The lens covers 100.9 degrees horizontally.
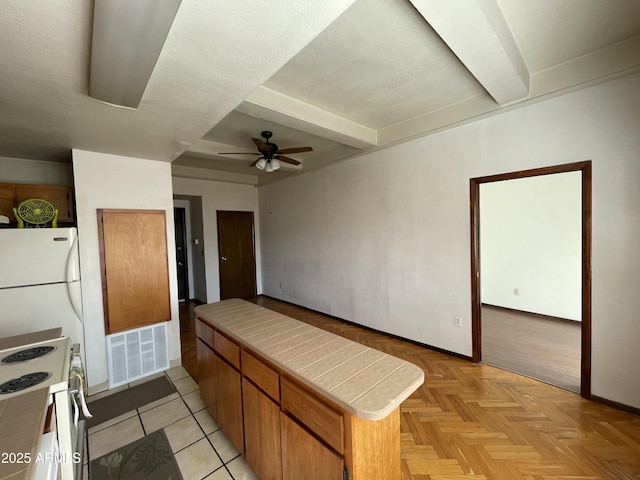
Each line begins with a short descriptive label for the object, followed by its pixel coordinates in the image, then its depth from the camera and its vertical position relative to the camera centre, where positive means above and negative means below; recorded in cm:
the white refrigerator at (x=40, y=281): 215 -35
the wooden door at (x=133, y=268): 264 -32
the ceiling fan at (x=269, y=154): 306 +94
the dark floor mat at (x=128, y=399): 222 -148
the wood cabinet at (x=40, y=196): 263 +46
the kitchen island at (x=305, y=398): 101 -76
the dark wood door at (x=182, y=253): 583 -38
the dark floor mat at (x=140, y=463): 164 -147
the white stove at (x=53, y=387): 99 -60
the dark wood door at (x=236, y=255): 555 -45
